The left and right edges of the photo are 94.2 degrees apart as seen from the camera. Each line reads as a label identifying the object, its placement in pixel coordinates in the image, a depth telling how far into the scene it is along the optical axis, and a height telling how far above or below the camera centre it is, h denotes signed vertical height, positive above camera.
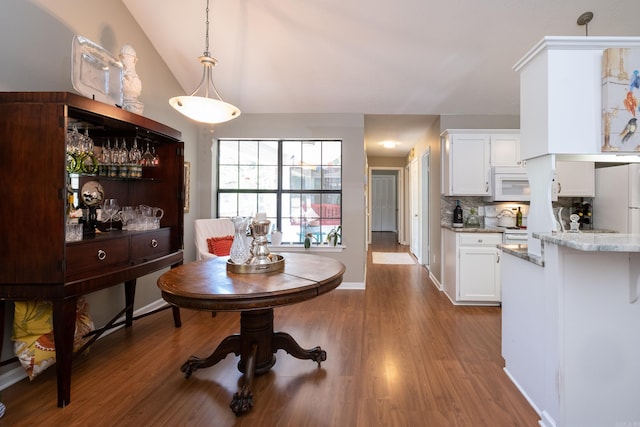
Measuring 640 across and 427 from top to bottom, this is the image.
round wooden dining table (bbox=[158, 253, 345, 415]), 1.38 -0.38
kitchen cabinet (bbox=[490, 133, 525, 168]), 3.64 +0.80
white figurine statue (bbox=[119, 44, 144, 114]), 2.33 +1.04
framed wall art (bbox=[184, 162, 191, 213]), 3.69 +0.41
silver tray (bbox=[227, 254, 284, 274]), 1.79 -0.32
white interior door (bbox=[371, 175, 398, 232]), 10.32 +0.45
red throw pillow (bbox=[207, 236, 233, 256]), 3.27 -0.34
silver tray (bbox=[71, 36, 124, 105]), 1.92 +0.99
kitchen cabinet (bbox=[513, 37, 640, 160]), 1.52 +0.63
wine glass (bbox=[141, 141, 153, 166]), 2.57 +0.49
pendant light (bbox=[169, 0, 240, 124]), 2.05 +0.77
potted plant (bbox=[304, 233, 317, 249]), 4.02 -0.36
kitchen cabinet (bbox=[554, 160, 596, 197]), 3.44 +0.43
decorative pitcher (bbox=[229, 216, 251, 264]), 1.93 -0.19
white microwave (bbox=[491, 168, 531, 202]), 3.58 +0.37
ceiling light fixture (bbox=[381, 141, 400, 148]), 6.08 +1.50
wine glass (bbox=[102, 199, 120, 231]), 2.31 +0.04
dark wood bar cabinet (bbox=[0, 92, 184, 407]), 1.60 +0.01
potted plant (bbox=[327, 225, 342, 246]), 4.07 -0.29
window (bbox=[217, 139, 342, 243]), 4.25 +0.50
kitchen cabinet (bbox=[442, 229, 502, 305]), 3.39 -0.61
